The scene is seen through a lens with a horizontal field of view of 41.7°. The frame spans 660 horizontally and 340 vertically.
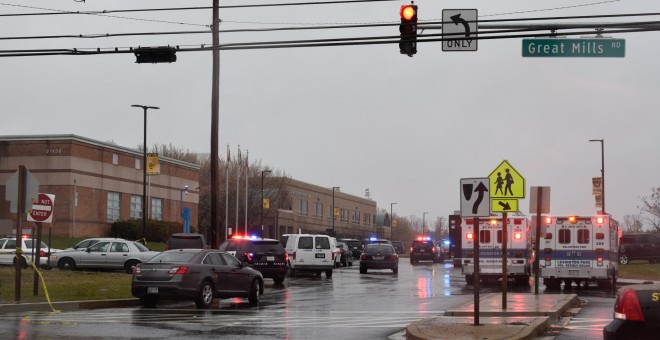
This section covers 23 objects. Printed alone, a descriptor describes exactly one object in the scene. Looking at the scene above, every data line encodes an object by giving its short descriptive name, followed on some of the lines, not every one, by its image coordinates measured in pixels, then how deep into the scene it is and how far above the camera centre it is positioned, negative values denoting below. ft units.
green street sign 59.41 +12.41
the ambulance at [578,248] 96.73 -2.36
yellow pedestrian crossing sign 60.54 +3.10
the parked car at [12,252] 122.42 -3.64
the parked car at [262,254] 105.29 -3.32
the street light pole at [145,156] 166.81 +14.10
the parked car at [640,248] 176.76 -4.18
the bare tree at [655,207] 266.57 +6.33
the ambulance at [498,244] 104.42 -2.02
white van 126.93 -3.85
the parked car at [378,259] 144.15 -5.33
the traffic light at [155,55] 65.57 +13.05
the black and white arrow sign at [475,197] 49.11 +1.71
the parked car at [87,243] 124.87 -2.46
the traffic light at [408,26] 58.13 +13.52
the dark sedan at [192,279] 69.62 -4.29
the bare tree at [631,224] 433.15 +2.18
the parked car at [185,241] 111.96 -1.88
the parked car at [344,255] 174.37 -5.71
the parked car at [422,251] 205.26 -5.66
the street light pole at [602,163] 188.61 +14.81
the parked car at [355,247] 226.99 -5.27
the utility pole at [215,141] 95.40 +9.47
